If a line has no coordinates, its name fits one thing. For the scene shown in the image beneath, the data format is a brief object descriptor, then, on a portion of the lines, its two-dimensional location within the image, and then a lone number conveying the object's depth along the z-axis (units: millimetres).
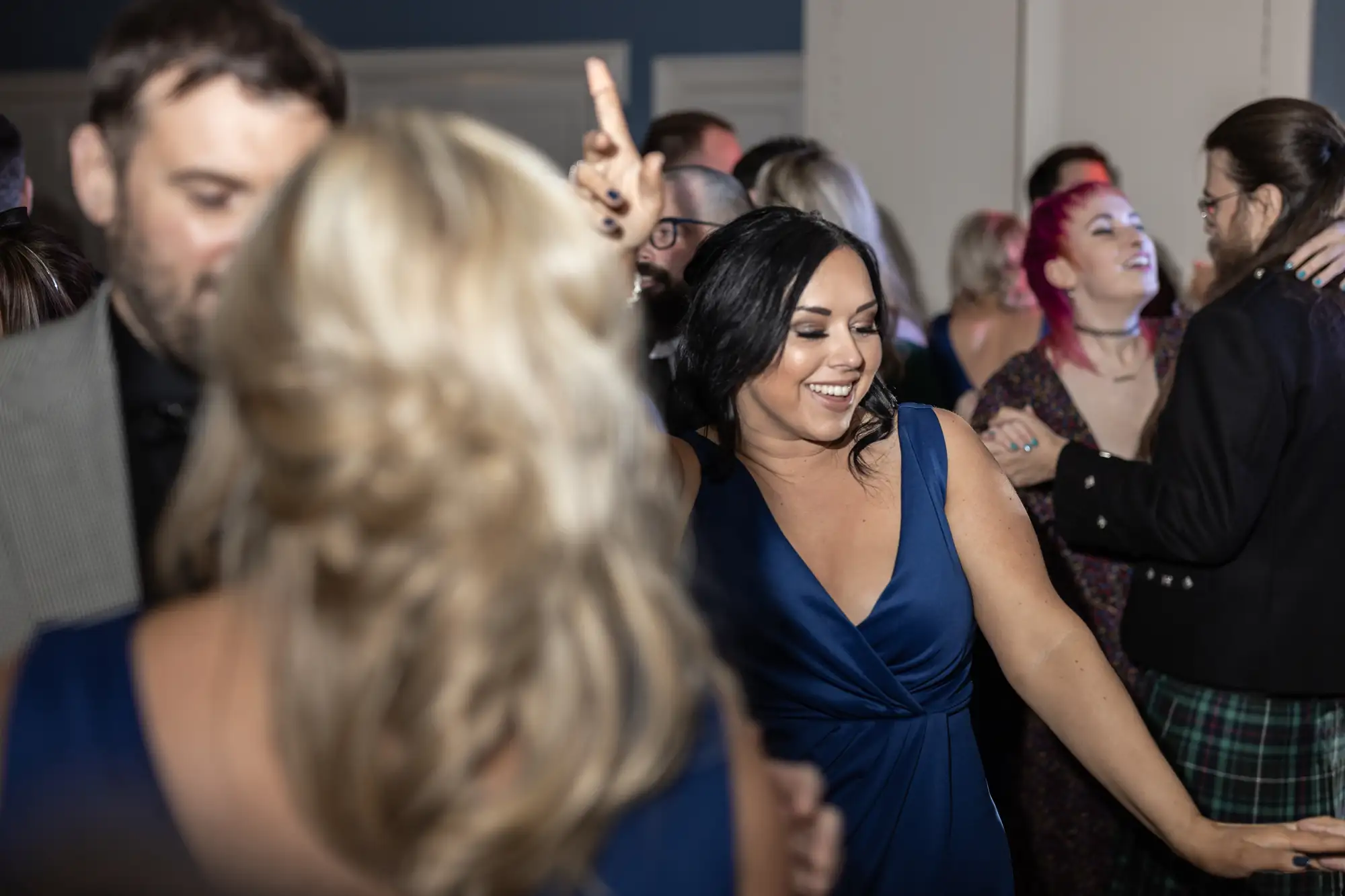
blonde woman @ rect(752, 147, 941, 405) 2945
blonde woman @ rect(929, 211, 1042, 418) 3566
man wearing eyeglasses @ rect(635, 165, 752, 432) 2461
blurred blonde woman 712
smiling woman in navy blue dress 1756
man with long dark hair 2086
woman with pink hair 2633
